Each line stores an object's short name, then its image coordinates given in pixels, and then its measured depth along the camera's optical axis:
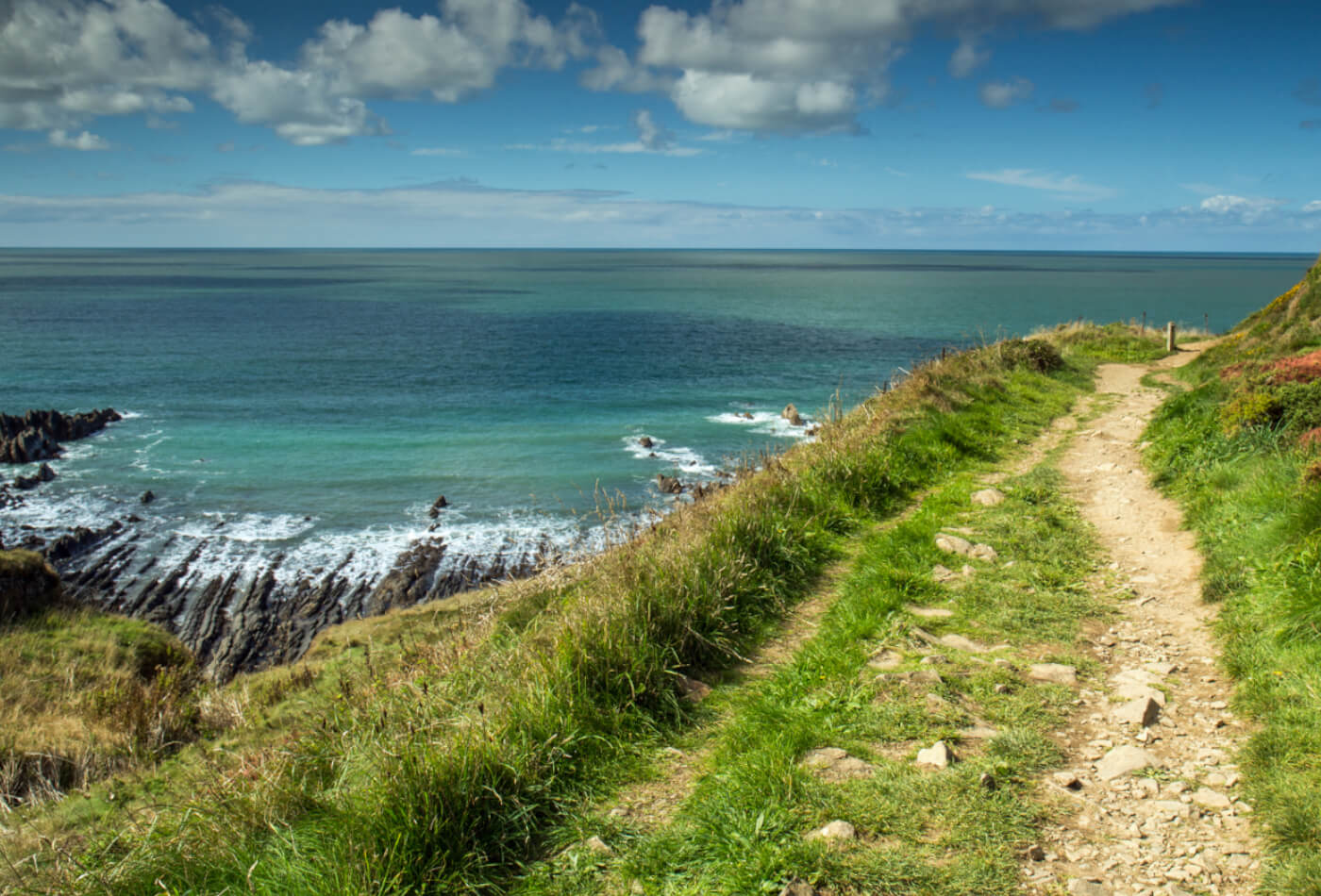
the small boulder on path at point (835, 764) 4.96
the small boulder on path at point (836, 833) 4.33
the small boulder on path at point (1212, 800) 4.47
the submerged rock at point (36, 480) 32.81
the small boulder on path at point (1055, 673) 6.10
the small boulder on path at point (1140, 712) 5.43
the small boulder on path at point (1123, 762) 4.88
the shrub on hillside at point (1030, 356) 22.50
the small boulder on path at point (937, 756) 4.99
